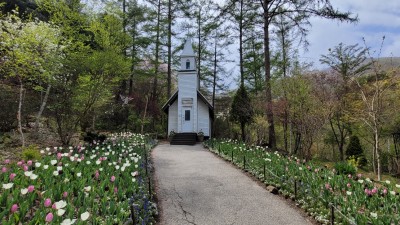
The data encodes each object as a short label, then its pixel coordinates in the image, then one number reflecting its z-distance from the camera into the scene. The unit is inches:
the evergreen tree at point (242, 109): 702.8
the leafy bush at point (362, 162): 637.7
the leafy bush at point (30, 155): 271.4
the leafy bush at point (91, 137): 466.6
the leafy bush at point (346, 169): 300.5
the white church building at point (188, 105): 781.3
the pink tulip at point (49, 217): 100.3
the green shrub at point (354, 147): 672.4
